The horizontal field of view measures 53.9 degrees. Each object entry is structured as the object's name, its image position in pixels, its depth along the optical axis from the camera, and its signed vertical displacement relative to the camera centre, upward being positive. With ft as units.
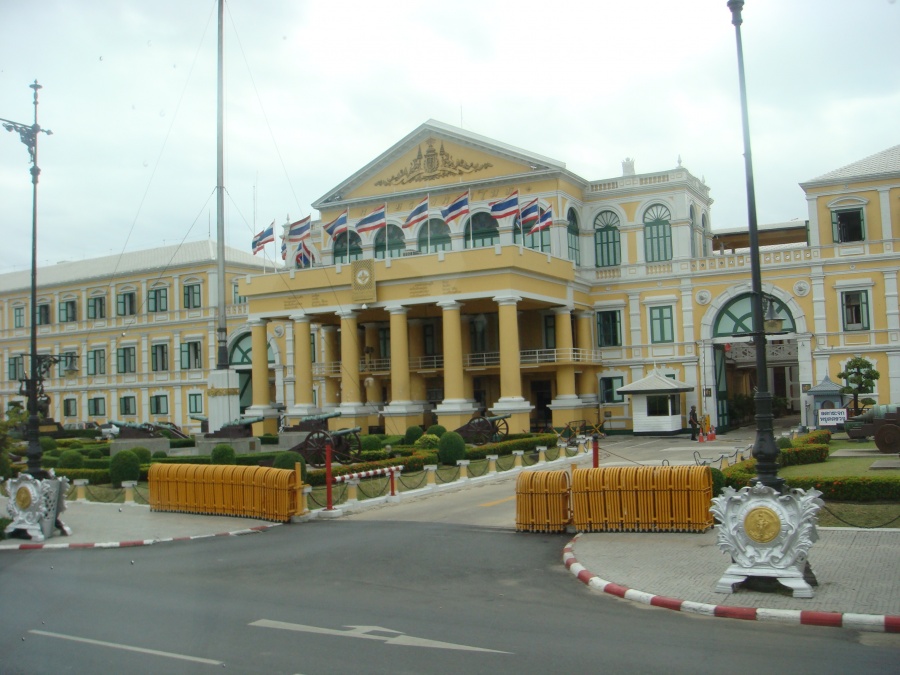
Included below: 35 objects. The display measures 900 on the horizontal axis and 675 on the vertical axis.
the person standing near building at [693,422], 142.51 -6.95
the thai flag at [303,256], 160.66 +25.50
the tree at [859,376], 126.52 -0.44
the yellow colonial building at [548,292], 145.18 +16.00
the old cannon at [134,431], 130.72 -4.66
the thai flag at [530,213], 139.54 +27.26
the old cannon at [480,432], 123.95 -6.20
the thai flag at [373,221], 142.10 +27.38
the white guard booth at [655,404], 147.64 -3.87
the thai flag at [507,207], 137.49 +27.97
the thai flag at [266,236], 142.92 +25.59
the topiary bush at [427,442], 114.33 -6.87
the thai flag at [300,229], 145.69 +27.14
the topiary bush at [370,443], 116.12 -6.82
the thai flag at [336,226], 151.64 +28.66
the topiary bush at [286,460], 83.75 -6.20
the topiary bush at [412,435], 126.21 -6.45
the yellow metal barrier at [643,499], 54.70 -7.41
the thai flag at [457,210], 139.74 +28.19
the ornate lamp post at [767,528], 38.40 -6.64
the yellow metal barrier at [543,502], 59.00 -7.82
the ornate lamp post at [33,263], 65.98 +11.36
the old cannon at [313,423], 112.88 -4.04
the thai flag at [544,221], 145.38 +27.77
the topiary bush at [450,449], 103.76 -7.06
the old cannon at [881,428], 84.69 -5.81
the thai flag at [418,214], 145.67 +29.00
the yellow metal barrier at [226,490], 69.46 -7.66
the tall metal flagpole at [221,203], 125.87 +27.38
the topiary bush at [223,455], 98.46 -6.48
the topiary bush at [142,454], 102.73 -6.31
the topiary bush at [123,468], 94.58 -7.18
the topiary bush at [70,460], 105.19 -6.84
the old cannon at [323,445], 100.73 -6.28
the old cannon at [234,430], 126.48 -4.85
